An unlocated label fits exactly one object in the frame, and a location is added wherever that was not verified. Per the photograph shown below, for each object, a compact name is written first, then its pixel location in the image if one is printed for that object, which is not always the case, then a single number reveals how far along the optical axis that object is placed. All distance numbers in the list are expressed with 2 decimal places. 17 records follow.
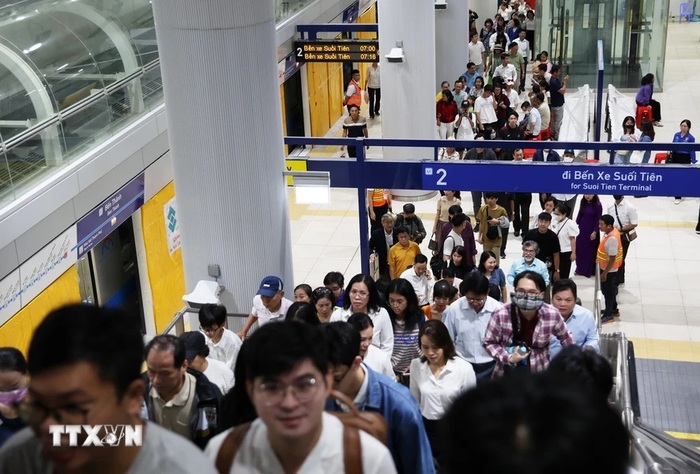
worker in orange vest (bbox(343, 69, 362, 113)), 20.29
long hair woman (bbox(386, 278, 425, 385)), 7.51
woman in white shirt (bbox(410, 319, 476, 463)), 5.82
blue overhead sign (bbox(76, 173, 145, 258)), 10.34
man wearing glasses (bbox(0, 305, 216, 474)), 2.25
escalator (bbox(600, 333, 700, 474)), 5.71
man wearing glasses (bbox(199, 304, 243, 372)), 7.31
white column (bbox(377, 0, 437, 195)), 16.25
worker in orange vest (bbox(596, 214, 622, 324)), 11.12
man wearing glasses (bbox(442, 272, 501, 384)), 7.34
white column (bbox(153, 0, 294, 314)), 8.44
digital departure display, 16.88
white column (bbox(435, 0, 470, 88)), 22.45
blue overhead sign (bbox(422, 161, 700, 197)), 9.39
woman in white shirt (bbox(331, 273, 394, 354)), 7.33
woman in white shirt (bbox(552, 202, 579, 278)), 11.62
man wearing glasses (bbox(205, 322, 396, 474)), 2.58
